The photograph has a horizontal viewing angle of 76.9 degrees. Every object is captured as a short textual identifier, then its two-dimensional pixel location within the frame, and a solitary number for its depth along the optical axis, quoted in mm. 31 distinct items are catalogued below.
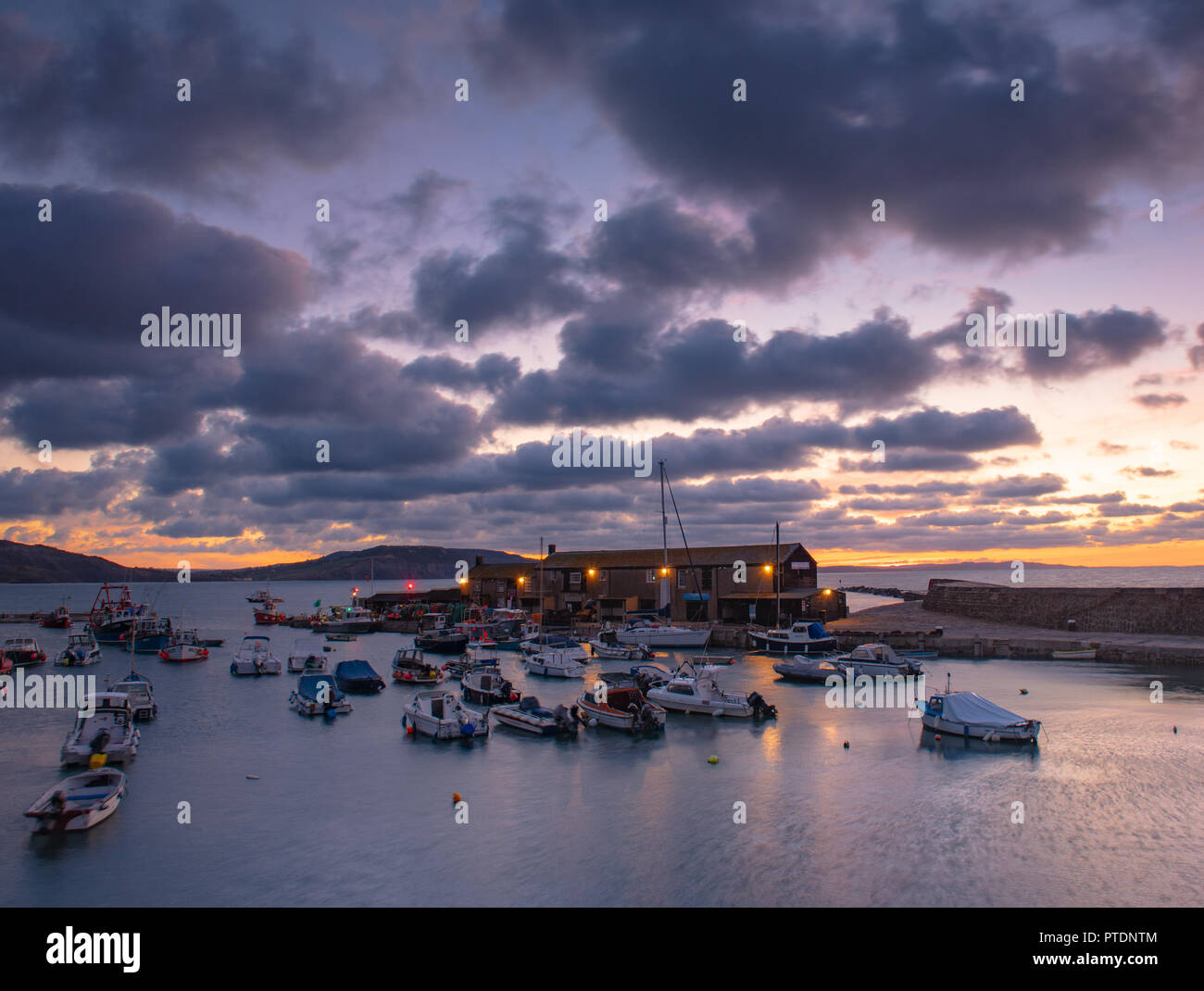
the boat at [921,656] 68250
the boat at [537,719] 38562
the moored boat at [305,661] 60875
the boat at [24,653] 73688
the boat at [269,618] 127062
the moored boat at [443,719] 37969
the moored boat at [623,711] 39406
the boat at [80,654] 74750
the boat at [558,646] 66938
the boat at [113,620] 99750
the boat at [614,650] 69938
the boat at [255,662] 66125
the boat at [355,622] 106062
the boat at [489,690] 48031
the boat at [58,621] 130625
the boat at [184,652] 78000
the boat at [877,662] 57344
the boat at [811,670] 58312
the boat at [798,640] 66312
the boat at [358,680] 54094
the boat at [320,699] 46562
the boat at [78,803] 24484
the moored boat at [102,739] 33625
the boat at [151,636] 87562
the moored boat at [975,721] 35781
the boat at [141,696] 44938
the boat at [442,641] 78062
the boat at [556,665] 61750
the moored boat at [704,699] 43500
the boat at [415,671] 58562
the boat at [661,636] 78375
